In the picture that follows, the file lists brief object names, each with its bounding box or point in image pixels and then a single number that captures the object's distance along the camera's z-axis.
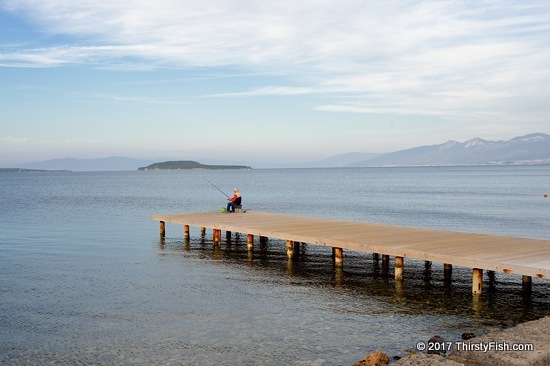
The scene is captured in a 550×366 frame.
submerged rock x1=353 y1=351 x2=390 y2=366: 9.27
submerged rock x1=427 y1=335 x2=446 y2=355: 10.00
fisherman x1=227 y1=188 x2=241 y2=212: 25.81
